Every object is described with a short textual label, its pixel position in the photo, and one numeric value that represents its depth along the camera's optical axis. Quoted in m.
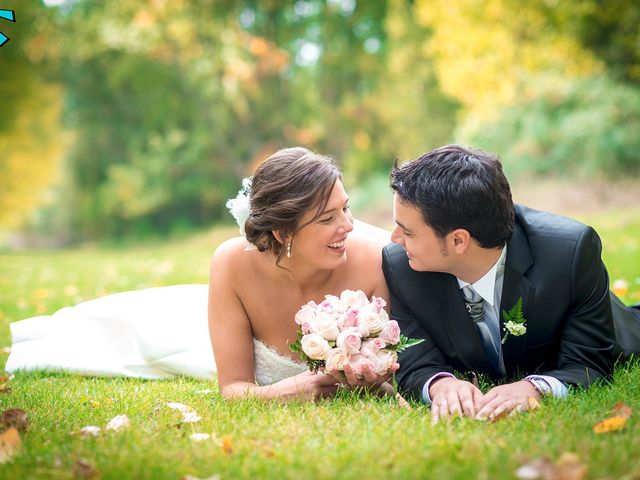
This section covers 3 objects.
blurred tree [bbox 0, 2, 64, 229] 26.75
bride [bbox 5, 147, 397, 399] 4.09
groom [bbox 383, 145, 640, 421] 3.80
